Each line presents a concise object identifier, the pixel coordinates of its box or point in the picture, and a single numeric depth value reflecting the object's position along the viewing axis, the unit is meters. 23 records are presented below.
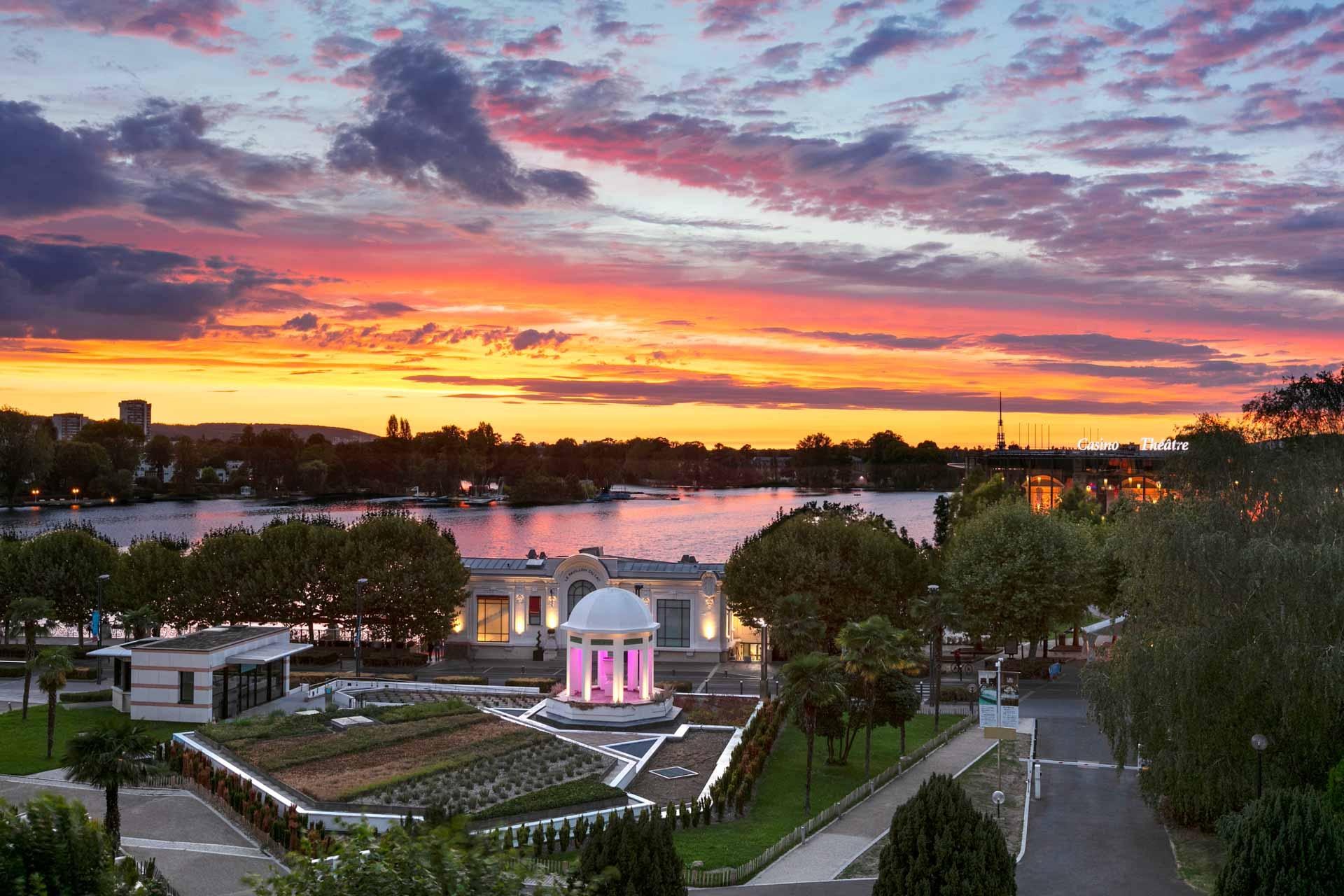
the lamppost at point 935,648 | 45.97
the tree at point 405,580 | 59.22
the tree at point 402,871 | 12.73
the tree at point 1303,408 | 36.59
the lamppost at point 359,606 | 54.31
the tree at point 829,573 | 57.56
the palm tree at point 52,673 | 39.38
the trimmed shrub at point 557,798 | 33.00
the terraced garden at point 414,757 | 34.84
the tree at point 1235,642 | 29.22
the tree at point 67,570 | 60.66
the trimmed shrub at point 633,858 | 21.41
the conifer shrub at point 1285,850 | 23.39
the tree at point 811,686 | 35.78
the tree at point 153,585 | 59.44
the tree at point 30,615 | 48.03
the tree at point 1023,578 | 56.12
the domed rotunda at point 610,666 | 46.50
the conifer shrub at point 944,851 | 22.80
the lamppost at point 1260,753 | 28.09
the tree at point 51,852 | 11.75
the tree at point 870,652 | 37.59
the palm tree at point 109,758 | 28.20
